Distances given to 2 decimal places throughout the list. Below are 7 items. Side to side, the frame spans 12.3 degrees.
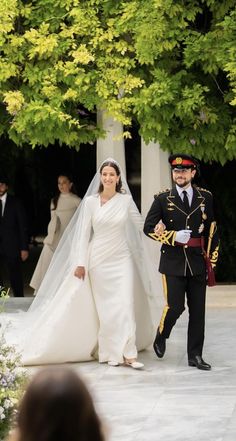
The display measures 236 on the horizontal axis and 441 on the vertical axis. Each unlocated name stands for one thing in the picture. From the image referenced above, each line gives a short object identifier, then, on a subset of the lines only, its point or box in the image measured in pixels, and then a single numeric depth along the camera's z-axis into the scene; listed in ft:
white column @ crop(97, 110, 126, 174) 44.93
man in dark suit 45.80
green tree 41.55
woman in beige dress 45.34
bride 31.24
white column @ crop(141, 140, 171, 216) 45.01
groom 30.25
